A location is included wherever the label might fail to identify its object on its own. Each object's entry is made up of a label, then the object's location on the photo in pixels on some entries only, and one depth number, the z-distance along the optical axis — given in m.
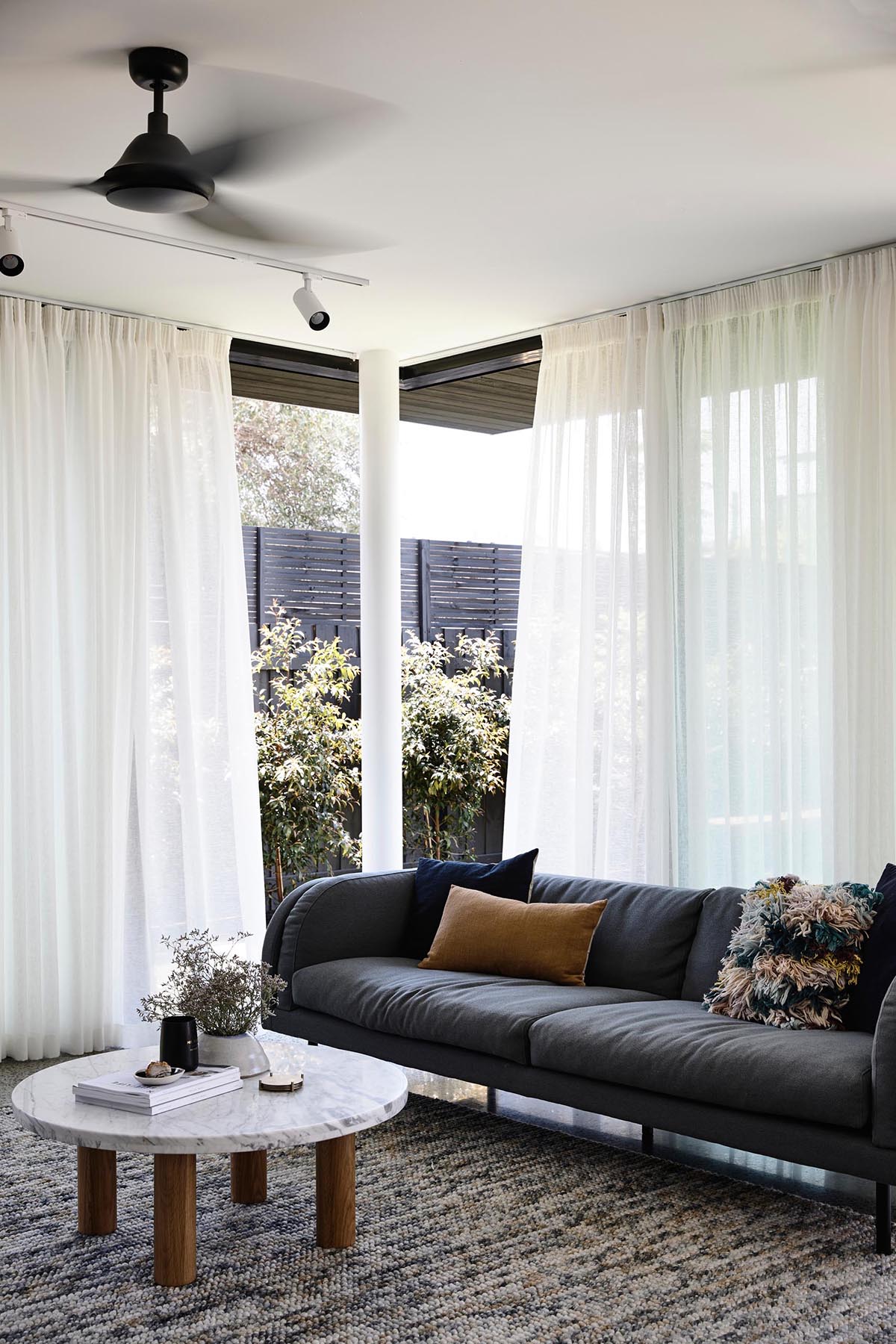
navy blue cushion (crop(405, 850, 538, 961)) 4.68
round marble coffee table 2.84
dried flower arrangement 3.30
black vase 3.19
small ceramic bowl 3.03
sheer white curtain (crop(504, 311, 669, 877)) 5.22
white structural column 5.93
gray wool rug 2.72
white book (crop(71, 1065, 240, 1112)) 2.98
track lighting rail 4.19
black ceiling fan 3.22
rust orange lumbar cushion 4.32
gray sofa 3.13
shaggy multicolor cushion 3.55
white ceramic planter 3.29
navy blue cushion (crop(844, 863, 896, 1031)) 3.46
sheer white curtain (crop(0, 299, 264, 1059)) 5.04
